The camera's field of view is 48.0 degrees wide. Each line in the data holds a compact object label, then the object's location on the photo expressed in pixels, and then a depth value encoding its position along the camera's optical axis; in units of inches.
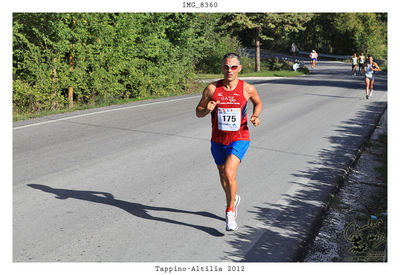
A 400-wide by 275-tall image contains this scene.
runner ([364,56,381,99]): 701.6
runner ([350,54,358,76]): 1279.5
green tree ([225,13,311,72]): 1438.2
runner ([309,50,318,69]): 1748.5
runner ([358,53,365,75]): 1254.8
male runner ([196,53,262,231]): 196.5
